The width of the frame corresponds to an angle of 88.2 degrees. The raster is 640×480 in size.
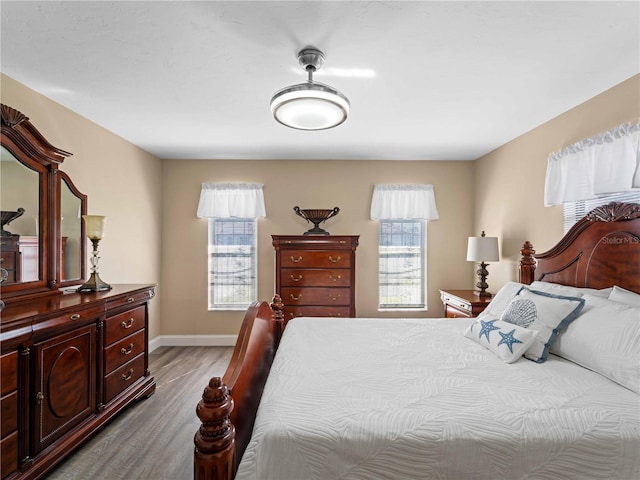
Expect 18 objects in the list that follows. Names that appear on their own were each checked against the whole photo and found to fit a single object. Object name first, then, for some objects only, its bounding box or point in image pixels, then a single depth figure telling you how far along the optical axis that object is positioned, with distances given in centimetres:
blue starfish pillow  175
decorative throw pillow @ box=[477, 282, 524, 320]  231
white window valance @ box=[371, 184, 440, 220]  432
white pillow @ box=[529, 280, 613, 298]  204
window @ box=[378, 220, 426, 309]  445
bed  110
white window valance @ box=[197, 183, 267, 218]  428
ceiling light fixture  185
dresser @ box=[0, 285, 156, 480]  168
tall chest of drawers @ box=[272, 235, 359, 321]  377
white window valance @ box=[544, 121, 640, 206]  209
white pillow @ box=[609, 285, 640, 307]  180
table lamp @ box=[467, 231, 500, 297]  342
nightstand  316
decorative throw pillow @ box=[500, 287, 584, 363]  177
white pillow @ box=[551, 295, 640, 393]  145
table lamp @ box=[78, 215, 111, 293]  253
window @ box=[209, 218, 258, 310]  443
